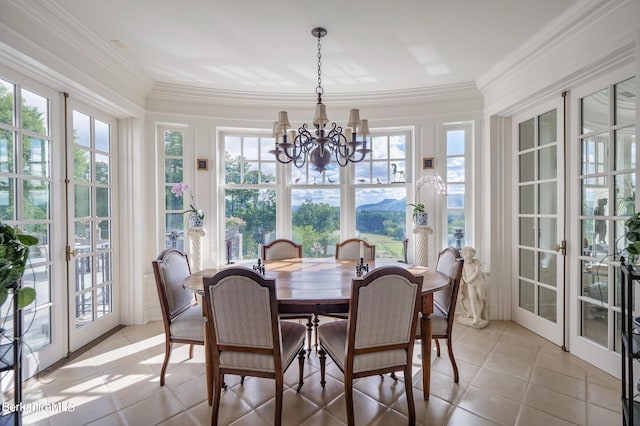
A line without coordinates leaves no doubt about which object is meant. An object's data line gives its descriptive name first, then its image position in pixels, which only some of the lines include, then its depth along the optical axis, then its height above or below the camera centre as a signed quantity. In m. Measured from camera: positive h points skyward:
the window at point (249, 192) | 3.88 +0.23
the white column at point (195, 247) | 3.52 -0.41
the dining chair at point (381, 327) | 1.69 -0.65
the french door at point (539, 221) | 2.82 -0.12
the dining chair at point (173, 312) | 2.21 -0.75
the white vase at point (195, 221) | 3.48 -0.11
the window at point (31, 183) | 2.17 +0.21
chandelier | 2.30 +0.56
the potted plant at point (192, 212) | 3.47 -0.01
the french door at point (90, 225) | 2.73 -0.13
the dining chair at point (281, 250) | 3.27 -0.42
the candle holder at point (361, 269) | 2.31 -0.45
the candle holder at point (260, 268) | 2.35 -0.44
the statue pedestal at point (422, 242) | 3.54 -0.37
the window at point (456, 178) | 3.67 +0.37
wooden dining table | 1.86 -0.51
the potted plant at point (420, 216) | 3.58 -0.08
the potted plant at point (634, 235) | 1.60 -0.14
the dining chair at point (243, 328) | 1.67 -0.65
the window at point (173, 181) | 3.60 +0.34
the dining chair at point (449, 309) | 2.19 -0.75
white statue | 3.22 -0.81
